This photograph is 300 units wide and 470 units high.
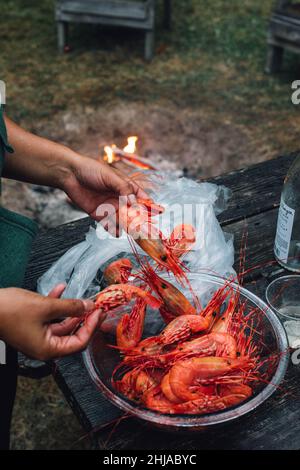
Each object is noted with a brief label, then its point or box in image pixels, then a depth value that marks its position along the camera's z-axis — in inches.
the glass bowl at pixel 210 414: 45.4
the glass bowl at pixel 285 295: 64.2
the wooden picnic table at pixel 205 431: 49.9
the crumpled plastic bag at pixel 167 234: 65.2
